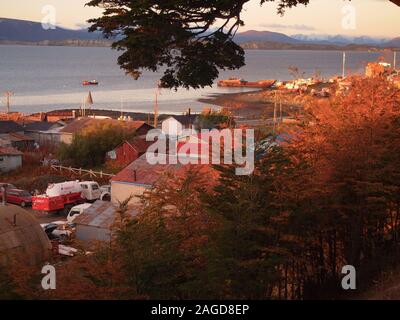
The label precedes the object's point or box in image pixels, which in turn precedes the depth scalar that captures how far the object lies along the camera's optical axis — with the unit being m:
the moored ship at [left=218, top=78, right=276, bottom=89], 109.81
